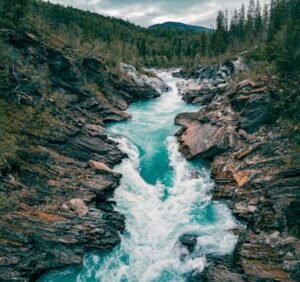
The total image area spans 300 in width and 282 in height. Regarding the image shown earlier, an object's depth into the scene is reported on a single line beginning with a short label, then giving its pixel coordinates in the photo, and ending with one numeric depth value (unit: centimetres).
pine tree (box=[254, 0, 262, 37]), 11874
